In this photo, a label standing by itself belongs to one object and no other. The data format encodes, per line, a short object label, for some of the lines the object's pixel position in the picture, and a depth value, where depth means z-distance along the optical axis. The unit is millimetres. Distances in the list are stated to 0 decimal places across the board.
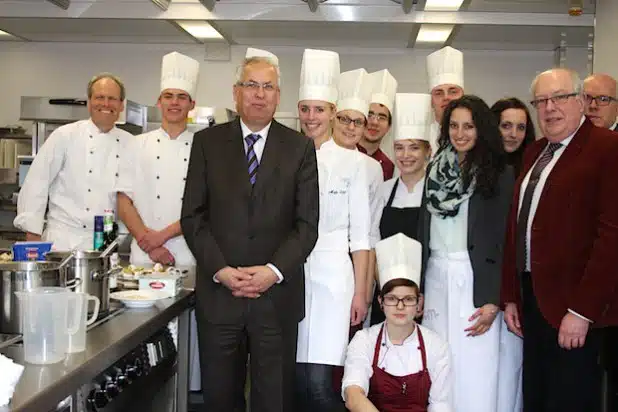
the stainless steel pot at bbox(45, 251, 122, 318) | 1656
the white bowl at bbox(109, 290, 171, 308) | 1849
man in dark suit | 1988
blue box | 1678
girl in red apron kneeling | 2111
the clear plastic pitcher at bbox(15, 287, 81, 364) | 1310
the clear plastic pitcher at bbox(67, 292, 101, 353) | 1369
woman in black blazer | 2186
